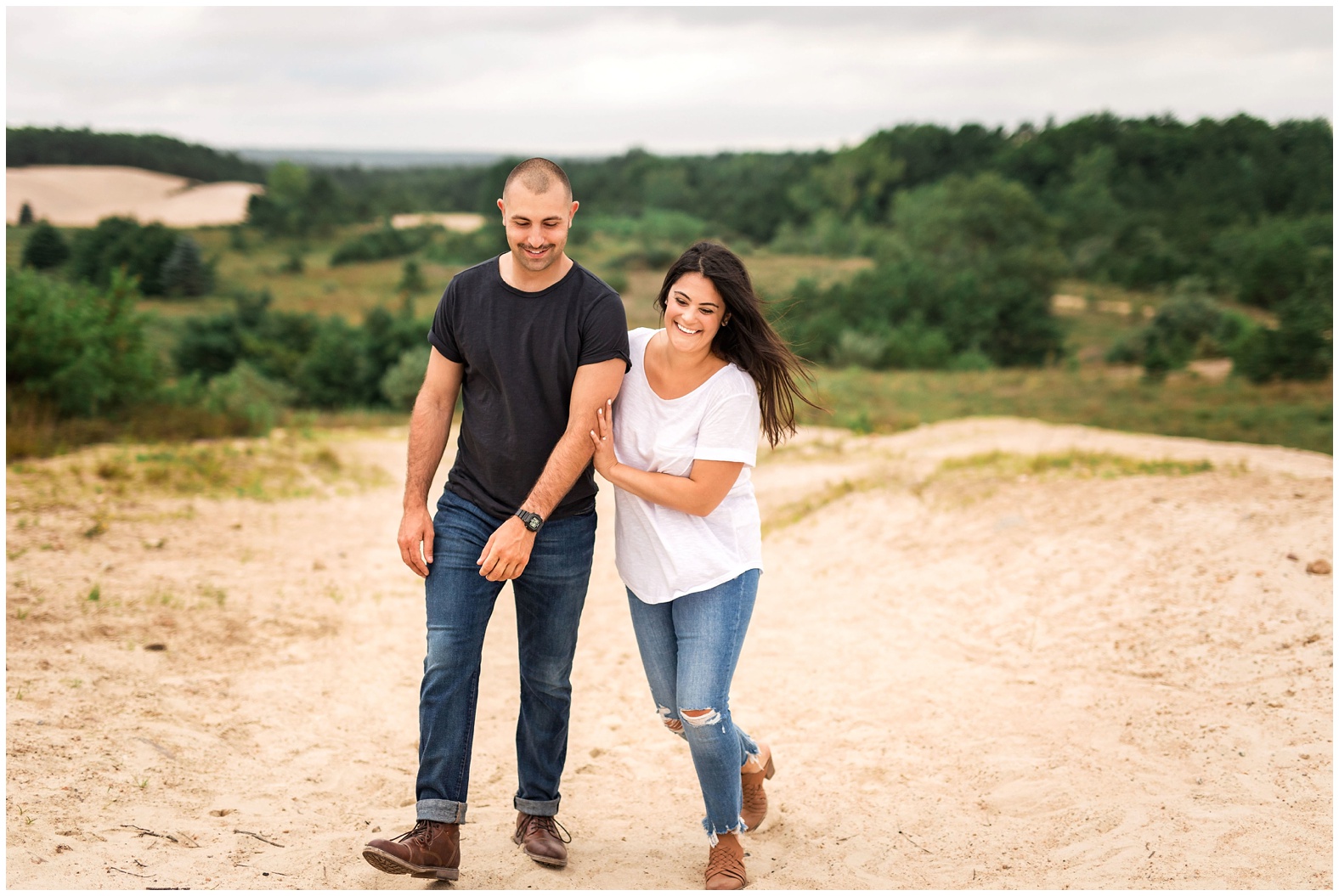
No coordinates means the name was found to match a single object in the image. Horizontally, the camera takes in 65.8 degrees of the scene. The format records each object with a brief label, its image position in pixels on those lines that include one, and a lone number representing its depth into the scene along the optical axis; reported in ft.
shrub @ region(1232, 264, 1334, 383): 85.76
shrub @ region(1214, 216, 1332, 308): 136.77
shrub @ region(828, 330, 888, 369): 134.41
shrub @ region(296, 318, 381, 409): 121.60
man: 10.29
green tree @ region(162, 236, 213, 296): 145.59
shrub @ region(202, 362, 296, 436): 47.52
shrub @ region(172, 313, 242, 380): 125.08
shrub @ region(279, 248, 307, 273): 191.01
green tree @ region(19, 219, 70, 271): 93.04
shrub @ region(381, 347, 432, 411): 110.63
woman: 10.25
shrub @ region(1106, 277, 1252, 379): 111.96
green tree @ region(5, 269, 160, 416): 40.98
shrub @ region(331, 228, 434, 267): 209.36
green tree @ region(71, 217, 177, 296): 111.45
